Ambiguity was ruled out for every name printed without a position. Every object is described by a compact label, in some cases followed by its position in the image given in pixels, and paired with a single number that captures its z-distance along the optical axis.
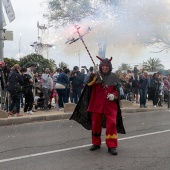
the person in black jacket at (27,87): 13.00
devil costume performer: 7.36
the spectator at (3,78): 12.84
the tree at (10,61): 34.42
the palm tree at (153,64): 76.25
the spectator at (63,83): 14.59
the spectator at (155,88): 19.09
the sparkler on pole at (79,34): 9.17
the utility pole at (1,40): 13.82
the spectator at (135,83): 19.06
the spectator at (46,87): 14.46
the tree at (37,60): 33.18
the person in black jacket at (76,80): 15.91
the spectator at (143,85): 17.39
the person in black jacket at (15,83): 12.12
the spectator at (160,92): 19.15
